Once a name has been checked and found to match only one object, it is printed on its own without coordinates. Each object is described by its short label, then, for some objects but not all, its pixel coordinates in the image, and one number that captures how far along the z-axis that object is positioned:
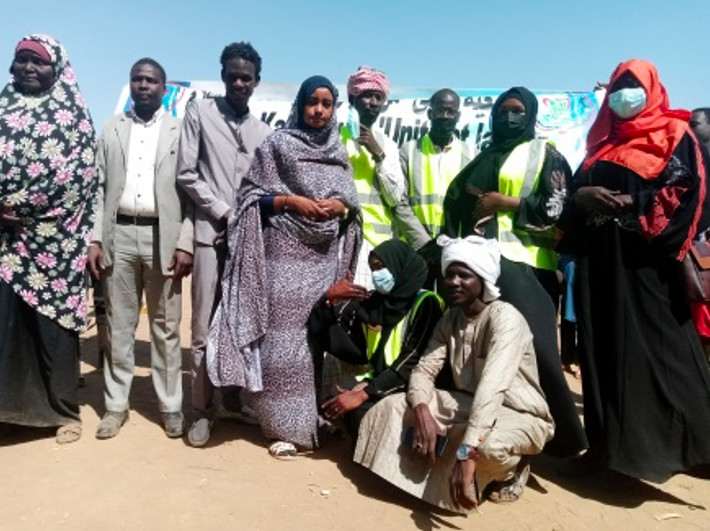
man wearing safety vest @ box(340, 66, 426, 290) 4.12
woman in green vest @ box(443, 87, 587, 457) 3.37
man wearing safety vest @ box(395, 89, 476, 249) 4.25
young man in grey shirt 3.67
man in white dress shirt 3.66
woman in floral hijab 3.46
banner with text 8.21
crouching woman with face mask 3.37
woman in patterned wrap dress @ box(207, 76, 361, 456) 3.52
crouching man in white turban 2.88
